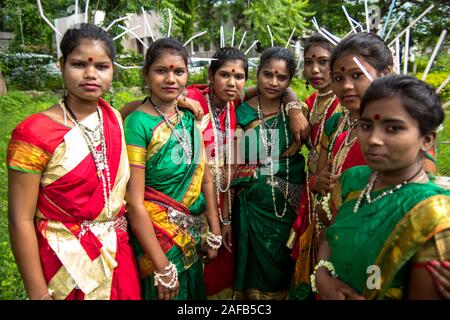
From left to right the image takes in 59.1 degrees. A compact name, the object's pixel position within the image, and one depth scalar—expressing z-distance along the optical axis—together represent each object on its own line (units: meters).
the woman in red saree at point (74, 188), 1.70
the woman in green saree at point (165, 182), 2.10
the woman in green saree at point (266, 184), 2.84
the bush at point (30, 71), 13.99
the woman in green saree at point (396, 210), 1.38
